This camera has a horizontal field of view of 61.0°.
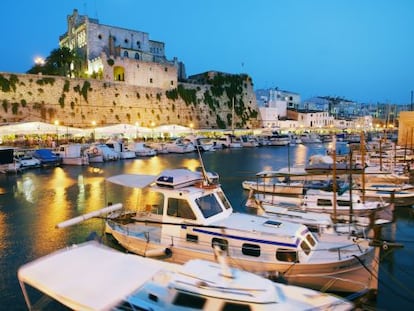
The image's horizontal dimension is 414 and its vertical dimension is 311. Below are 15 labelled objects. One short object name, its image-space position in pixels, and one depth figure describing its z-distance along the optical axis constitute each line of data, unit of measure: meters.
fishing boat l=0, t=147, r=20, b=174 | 24.62
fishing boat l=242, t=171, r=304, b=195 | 15.40
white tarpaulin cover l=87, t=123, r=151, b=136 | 39.22
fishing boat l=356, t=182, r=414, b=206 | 14.25
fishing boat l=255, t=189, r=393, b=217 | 12.13
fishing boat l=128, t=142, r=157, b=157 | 35.25
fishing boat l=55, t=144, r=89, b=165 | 29.05
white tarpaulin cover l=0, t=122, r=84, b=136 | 31.28
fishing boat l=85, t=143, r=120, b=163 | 30.45
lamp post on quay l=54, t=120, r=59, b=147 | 34.62
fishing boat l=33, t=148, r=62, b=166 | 27.95
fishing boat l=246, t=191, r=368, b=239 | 8.74
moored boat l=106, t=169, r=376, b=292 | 6.70
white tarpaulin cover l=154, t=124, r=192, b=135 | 44.54
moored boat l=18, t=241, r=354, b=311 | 4.41
